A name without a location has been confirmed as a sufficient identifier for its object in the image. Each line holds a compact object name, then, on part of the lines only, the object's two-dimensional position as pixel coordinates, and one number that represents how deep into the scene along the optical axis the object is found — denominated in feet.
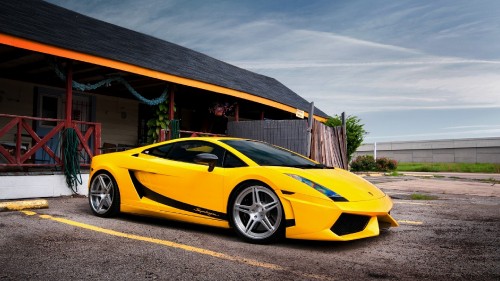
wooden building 30.35
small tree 57.11
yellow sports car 14.98
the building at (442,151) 120.67
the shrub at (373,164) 84.79
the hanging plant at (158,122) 41.57
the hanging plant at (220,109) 50.26
